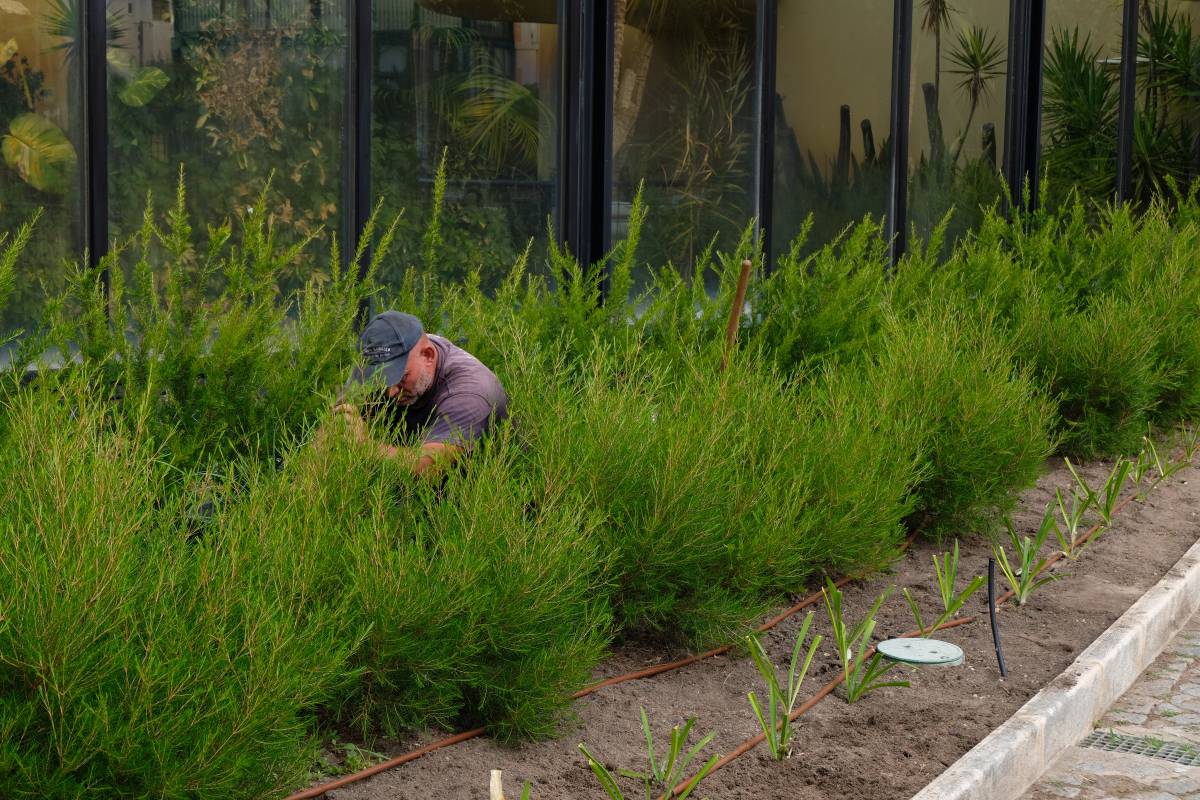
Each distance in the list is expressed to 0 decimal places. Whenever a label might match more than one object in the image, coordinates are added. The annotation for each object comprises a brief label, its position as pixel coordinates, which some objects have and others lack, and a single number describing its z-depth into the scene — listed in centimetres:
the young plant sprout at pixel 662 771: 387
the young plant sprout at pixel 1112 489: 736
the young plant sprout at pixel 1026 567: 628
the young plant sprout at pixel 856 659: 505
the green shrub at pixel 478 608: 412
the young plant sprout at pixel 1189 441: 925
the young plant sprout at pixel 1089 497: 729
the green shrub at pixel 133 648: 324
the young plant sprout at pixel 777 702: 453
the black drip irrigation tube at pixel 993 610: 548
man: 536
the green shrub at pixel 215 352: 535
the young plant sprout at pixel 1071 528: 701
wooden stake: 721
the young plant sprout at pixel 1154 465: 848
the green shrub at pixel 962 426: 710
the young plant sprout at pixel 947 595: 566
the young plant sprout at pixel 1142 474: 817
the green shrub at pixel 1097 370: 907
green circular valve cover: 546
